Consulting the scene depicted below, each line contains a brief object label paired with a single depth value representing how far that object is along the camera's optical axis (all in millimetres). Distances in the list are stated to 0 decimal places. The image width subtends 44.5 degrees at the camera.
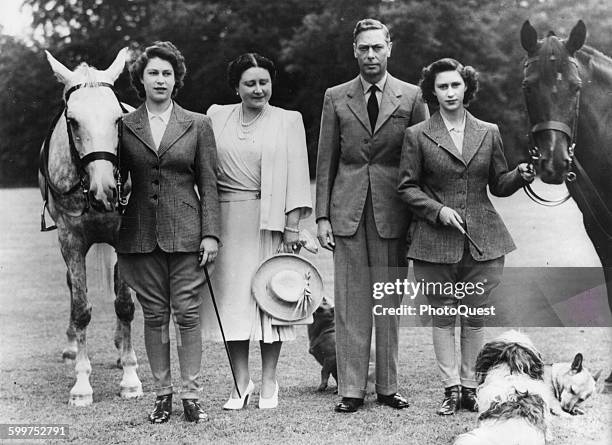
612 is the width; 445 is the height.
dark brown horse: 3883
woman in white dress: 4188
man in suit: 4172
